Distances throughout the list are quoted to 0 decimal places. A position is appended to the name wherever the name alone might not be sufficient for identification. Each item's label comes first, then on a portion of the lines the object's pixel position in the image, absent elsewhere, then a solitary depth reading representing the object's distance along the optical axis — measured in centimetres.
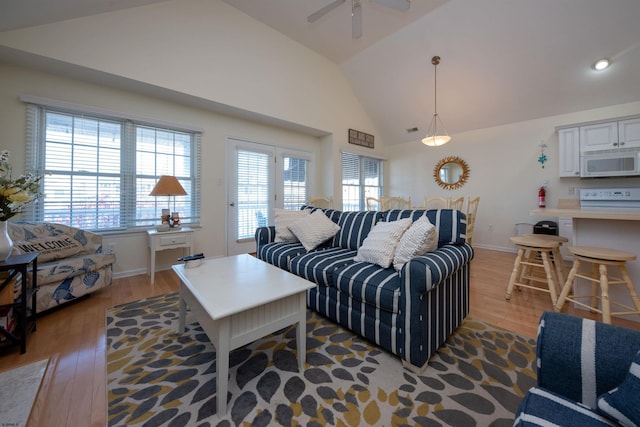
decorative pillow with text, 202
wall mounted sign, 522
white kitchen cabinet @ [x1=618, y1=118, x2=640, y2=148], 327
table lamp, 278
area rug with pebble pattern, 111
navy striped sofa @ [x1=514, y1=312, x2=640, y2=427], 60
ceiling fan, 242
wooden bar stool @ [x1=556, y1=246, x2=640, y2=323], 169
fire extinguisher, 406
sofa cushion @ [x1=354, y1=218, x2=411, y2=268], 176
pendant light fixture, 355
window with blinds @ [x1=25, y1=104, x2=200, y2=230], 254
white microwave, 321
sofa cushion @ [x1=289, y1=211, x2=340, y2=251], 239
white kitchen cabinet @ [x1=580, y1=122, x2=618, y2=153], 338
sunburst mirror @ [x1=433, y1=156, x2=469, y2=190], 504
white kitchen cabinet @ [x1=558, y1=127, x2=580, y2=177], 365
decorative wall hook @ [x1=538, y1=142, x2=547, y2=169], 411
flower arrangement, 148
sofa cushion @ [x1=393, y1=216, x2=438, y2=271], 159
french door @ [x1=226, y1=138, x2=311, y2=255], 391
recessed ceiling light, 318
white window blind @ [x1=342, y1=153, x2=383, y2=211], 539
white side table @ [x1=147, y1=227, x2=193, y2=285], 281
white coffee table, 111
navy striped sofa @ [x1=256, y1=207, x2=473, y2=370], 133
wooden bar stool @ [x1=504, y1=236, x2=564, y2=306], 212
